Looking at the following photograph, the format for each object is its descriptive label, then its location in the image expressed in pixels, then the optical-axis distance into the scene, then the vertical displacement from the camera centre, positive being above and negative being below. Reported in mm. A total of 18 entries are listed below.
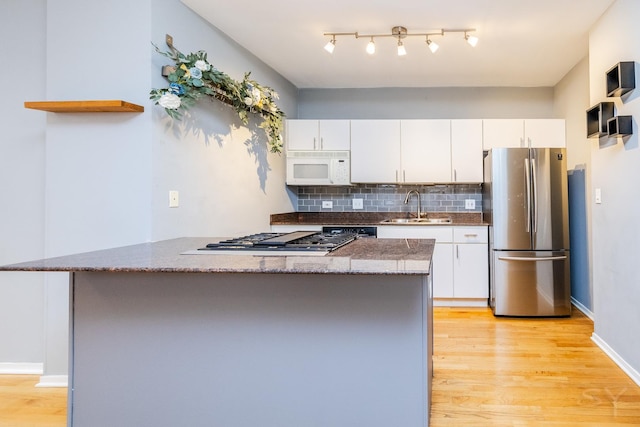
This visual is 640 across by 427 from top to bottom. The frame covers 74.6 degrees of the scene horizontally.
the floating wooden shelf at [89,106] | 2234 +632
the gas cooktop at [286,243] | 1896 -105
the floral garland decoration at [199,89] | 2381 +882
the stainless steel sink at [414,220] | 4512 +6
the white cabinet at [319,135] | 4570 +942
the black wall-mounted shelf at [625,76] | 2492 +858
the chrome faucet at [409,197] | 4824 +273
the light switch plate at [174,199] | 2572 +140
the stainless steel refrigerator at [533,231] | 3863 -100
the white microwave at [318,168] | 4543 +579
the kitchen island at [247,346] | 1622 -499
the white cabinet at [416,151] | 4430 +748
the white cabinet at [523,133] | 4312 +906
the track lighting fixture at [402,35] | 3189 +1446
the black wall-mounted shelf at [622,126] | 2510 +567
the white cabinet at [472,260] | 4223 -399
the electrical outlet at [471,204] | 4750 +185
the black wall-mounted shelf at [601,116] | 2766 +694
